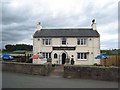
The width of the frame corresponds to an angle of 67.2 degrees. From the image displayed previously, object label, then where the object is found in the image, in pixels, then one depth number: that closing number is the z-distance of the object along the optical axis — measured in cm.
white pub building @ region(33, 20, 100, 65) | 1499
